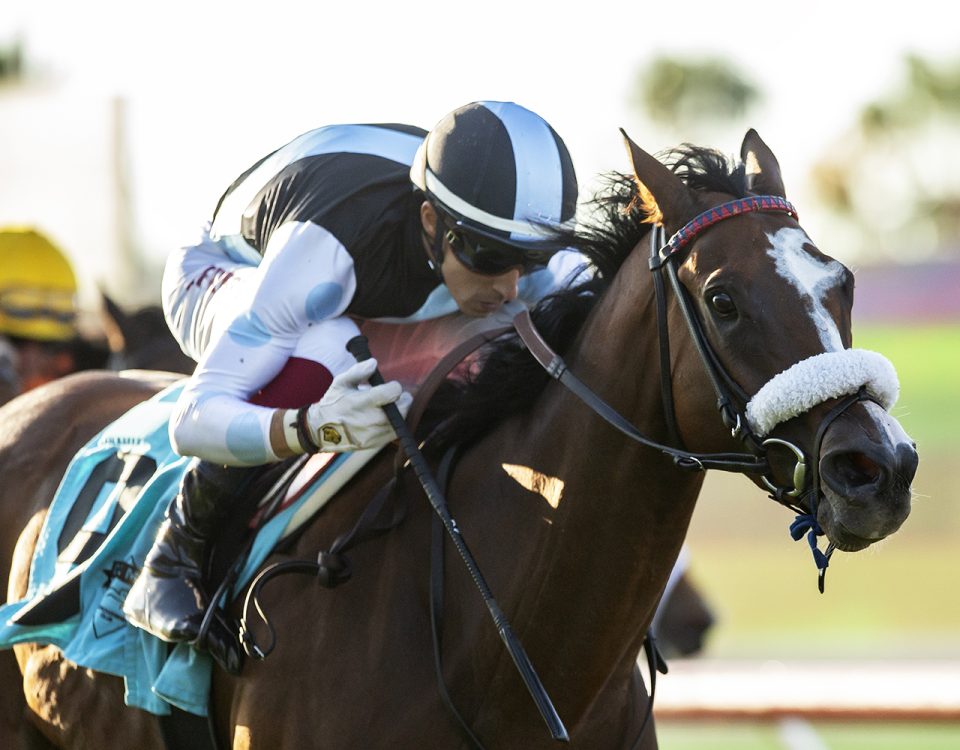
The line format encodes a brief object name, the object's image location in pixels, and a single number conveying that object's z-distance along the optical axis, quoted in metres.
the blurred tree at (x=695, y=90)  129.00
